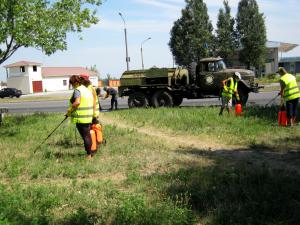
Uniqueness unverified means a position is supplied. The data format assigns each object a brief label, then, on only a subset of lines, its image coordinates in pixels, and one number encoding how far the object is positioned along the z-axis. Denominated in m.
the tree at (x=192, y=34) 53.88
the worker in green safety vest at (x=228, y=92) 15.96
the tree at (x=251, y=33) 54.44
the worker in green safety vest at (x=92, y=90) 10.18
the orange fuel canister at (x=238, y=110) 15.39
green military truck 19.98
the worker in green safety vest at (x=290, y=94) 13.05
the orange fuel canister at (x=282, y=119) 13.01
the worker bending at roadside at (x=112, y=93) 22.59
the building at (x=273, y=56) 66.12
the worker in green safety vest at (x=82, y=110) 9.84
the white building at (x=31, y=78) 78.88
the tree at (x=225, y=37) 55.25
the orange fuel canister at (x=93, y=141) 10.13
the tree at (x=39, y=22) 15.33
